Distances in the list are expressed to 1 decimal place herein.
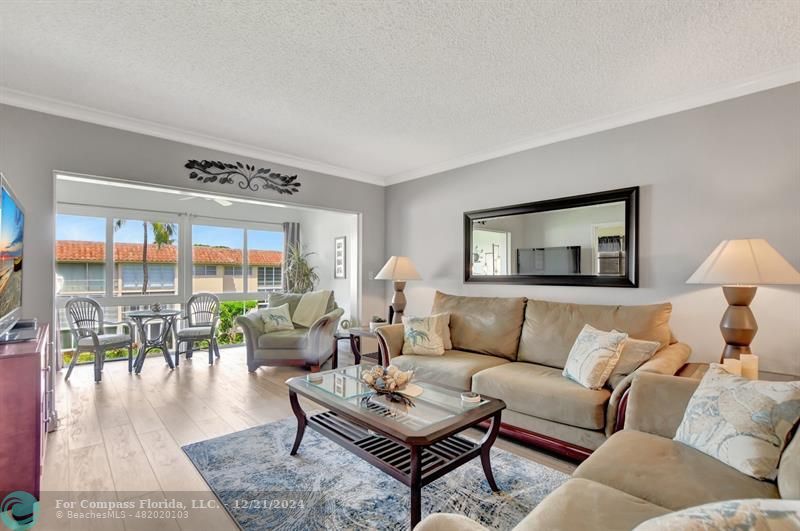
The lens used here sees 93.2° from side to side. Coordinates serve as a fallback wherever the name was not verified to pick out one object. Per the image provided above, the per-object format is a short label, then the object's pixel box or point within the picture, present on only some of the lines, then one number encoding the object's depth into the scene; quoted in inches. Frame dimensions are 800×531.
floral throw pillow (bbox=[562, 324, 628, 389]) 96.7
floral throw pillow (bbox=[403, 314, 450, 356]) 140.3
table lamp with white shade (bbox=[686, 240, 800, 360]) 86.5
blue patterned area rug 74.3
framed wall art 251.3
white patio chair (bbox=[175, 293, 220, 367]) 196.9
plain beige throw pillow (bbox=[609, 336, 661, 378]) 96.9
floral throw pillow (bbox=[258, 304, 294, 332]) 190.5
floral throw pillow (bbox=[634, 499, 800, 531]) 26.9
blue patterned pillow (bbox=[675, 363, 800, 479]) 55.0
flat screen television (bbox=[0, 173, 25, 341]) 83.9
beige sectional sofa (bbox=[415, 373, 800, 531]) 46.1
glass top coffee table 70.8
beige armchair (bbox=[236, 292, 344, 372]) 179.5
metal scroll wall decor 153.9
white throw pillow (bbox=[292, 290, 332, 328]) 201.8
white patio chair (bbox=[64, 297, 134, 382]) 164.9
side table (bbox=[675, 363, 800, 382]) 90.7
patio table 181.5
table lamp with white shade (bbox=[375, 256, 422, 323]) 173.8
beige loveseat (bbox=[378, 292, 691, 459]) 93.0
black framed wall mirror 128.1
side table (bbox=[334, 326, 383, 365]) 174.6
